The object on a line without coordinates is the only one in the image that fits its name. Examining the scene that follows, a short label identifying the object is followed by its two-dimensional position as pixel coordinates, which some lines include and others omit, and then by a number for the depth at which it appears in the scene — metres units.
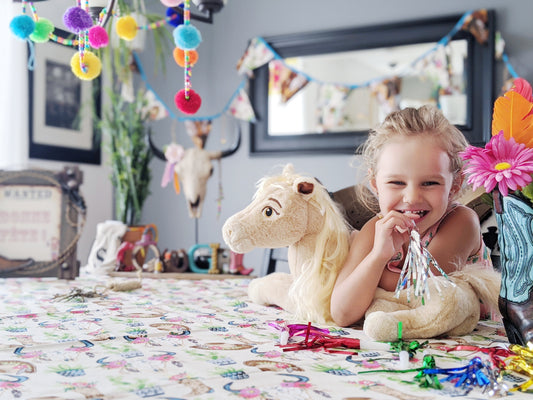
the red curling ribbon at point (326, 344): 0.70
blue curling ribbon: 0.54
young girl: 0.84
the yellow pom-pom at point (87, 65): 1.10
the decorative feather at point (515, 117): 0.68
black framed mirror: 2.12
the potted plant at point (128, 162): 2.29
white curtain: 2.22
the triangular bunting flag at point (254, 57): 2.50
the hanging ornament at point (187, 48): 1.09
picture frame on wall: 2.35
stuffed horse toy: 0.93
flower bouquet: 0.67
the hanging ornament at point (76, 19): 0.96
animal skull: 2.22
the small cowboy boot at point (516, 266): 0.68
